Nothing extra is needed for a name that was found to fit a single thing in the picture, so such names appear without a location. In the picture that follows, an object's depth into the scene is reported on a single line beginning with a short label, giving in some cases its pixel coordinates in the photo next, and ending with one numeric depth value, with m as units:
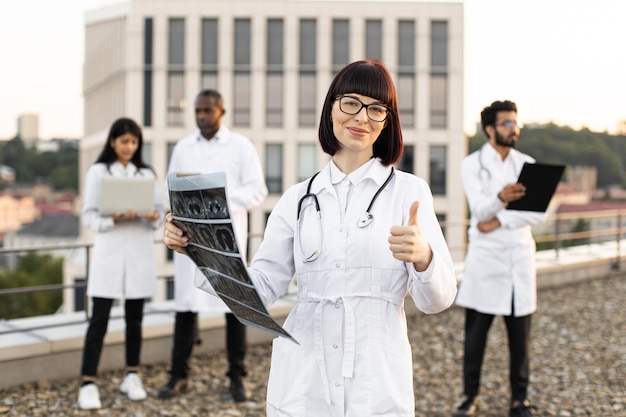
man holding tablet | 5.09
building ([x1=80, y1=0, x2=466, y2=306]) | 48.00
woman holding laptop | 5.45
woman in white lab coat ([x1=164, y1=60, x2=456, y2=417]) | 2.30
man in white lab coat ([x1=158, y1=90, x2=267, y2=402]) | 5.65
